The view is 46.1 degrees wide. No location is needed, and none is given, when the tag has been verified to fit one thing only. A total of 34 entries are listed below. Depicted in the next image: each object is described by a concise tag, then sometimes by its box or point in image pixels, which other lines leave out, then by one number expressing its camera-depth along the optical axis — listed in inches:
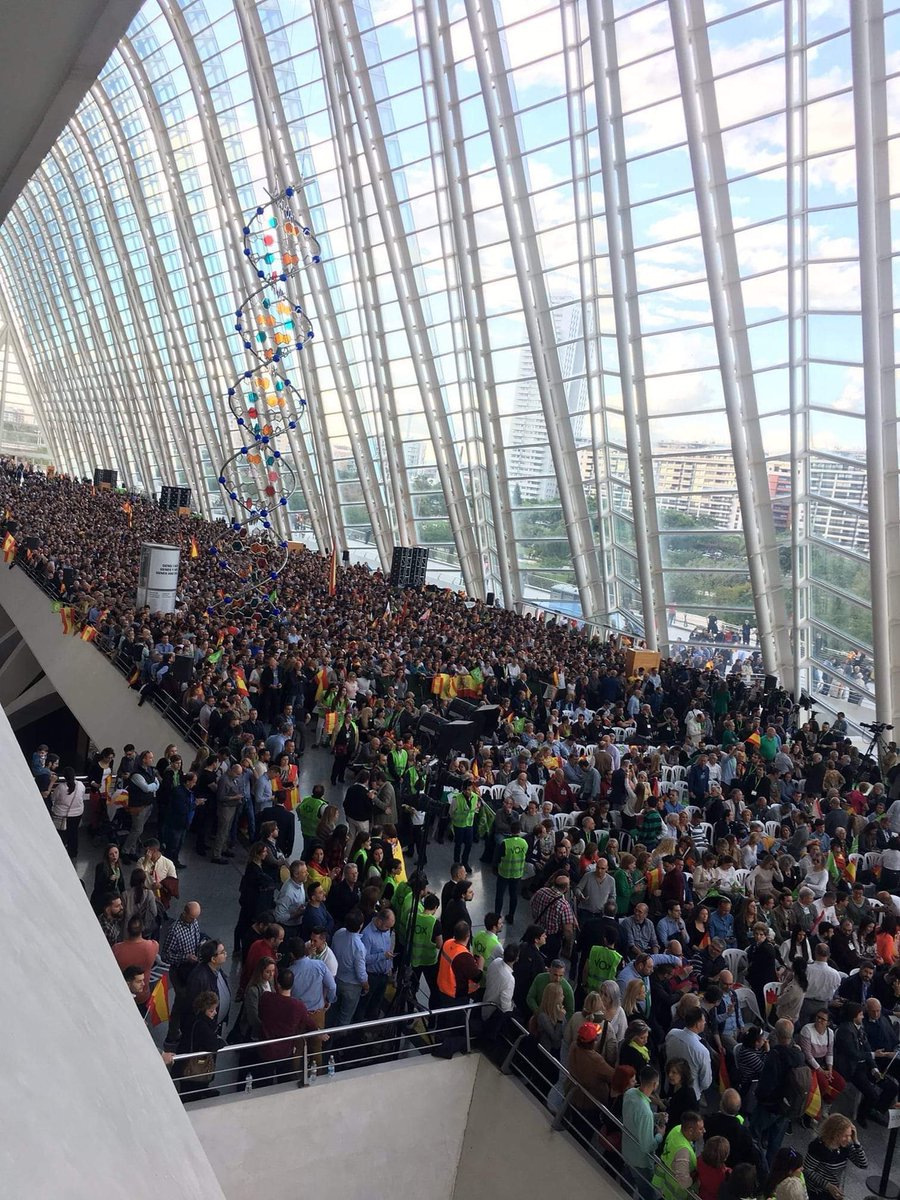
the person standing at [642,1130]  250.2
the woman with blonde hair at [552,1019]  296.7
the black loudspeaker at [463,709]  539.8
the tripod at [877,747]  645.9
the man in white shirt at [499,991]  306.0
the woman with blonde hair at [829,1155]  243.6
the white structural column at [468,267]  896.9
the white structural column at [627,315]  765.3
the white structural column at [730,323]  701.9
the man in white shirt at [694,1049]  272.8
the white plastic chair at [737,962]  349.7
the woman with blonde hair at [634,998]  295.7
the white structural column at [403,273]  997.2
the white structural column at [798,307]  674.2
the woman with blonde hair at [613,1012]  281.7
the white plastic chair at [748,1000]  324.5
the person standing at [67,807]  392.5
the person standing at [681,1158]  240.8
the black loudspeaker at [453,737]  461.7
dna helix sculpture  791.1
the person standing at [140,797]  419.8
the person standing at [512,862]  395.2
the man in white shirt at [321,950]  289.3
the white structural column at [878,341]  603.8
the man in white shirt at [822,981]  326.0
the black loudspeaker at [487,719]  549.3
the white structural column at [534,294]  863.7
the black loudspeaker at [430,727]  502.7
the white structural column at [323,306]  1125.6
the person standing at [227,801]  422.3
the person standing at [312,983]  285.9
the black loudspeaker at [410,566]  1135.6
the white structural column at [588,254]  826.2
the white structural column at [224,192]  1272.1
